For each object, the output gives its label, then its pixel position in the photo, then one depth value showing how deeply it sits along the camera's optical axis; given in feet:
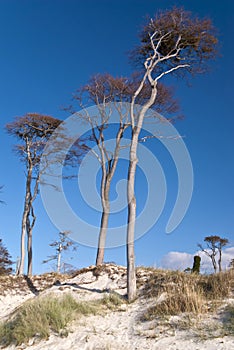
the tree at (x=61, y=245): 103.49
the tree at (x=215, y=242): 128.16
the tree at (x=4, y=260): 108.99
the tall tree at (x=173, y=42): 45.57
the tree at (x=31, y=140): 70.38
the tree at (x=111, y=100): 63.93
